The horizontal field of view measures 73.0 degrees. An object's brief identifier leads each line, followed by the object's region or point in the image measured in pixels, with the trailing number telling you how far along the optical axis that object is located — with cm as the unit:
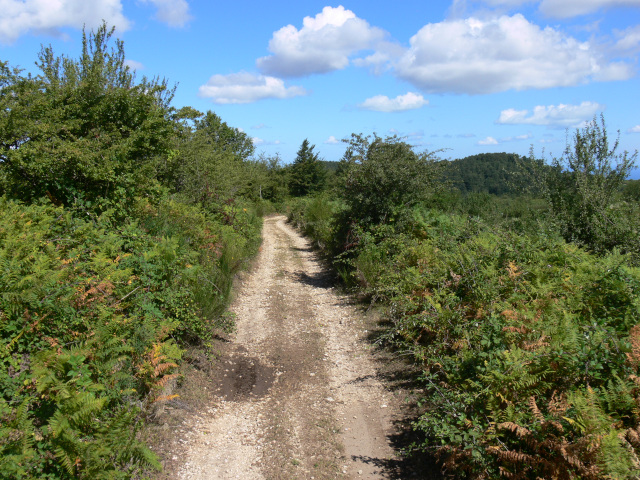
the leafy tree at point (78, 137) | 696
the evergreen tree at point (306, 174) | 4141
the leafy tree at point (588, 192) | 884
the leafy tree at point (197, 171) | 1187
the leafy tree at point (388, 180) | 1012
